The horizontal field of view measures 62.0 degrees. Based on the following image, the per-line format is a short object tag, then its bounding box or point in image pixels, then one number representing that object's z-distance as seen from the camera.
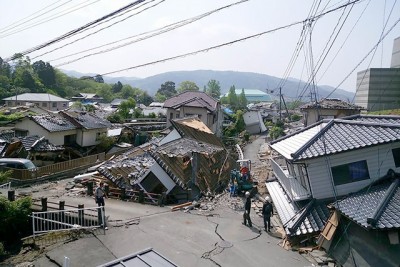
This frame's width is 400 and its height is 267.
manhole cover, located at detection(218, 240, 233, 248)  12.98
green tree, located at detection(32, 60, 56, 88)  89.06
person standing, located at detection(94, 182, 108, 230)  16.06
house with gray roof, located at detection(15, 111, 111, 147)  33.21
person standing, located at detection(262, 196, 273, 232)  14.27
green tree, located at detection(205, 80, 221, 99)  131.18
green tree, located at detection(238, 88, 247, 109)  107.34
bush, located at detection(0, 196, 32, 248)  16.53
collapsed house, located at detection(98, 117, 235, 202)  20.59
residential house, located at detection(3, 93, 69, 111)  66.75
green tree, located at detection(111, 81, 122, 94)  126.26
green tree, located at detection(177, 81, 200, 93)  126.00
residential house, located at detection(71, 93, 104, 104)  94.60
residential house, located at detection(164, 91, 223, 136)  43.41
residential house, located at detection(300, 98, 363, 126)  30.45
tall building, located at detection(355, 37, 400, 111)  53.35
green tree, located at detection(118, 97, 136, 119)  58.83
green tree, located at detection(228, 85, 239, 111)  103.64
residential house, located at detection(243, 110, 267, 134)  61.53
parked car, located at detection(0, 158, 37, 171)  26.08
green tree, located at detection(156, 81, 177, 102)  141.82
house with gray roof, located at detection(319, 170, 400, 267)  9.88
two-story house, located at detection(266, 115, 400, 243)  12.94
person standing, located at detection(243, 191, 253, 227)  15.05
